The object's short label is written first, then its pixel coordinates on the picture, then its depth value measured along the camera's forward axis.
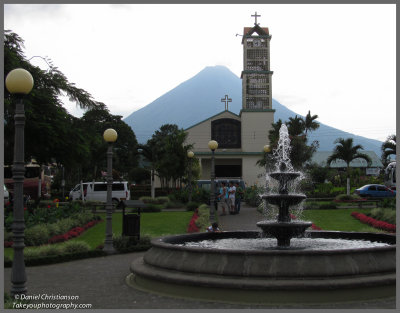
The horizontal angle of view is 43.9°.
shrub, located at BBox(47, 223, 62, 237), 18.48
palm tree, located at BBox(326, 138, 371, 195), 45.25
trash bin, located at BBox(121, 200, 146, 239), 15.37
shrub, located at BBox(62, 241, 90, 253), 14.19
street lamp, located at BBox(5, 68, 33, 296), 8.02
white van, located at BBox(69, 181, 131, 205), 38.59
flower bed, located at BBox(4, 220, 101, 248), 17.19
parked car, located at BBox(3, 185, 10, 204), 29.52
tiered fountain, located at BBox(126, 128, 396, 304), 7.84
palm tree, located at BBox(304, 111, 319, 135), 58.16
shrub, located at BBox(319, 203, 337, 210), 30.80
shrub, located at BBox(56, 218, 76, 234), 19.77
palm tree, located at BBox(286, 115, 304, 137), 51.84
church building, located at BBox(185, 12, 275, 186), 61.94
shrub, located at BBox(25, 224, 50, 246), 17.17
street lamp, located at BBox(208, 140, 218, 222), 21.11
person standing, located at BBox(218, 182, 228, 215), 27.44
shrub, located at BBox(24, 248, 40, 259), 13.38
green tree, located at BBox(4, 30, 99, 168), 22.53
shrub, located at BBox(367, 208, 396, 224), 21.96
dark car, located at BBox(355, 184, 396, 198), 40.75
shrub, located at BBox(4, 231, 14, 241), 17.61
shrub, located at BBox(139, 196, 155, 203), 37.84
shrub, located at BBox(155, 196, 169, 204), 37.60
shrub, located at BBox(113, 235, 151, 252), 14.95
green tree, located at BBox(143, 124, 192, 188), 45.00
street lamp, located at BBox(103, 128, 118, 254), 14.54
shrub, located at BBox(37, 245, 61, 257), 13.71
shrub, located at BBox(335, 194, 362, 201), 36.83
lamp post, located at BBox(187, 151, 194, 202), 34.75
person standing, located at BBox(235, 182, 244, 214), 27.61
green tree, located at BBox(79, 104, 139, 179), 54.91
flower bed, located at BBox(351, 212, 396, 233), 19.88
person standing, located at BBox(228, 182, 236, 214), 27.12
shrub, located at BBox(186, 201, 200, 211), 30.72
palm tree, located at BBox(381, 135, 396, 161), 52.75
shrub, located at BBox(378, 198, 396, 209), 25.98
